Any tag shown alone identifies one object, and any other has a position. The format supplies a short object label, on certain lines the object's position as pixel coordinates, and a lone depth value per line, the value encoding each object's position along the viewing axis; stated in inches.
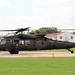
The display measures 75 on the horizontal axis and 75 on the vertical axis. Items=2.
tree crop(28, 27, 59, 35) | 7551.2
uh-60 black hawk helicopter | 1533.0
